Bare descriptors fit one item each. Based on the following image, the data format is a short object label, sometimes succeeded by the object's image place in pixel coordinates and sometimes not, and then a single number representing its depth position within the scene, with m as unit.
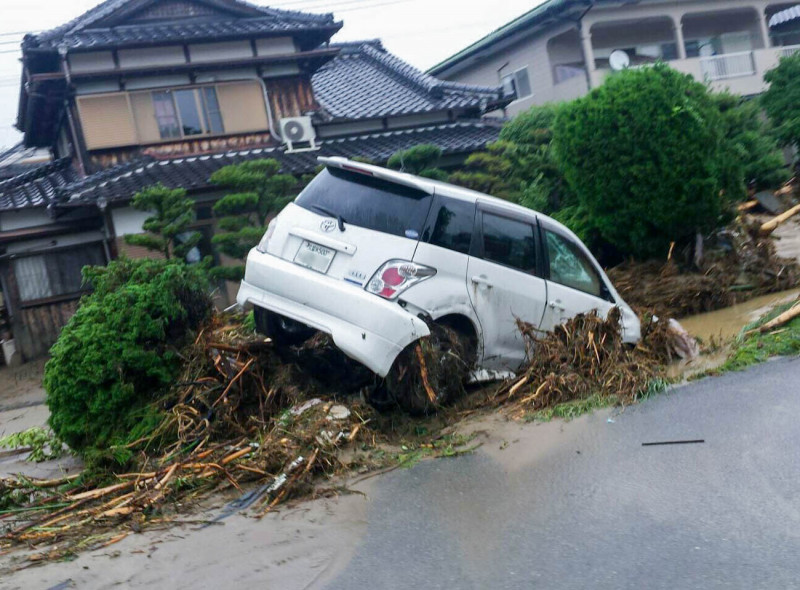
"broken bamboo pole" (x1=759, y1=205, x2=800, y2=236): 13.27
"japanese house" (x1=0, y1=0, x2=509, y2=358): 17.72
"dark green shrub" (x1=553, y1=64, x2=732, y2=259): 12.08
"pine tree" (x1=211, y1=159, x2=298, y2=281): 14.39
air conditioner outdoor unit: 19.52
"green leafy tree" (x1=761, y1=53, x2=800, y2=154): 20.75
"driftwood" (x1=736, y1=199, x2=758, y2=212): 16.85
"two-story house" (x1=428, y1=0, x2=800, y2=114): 25.89
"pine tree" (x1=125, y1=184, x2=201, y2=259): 13.98
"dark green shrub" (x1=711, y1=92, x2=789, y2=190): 16.88
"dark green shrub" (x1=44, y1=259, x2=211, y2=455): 7.12
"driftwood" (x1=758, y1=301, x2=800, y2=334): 8.96
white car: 6.71
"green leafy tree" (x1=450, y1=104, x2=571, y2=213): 14.84
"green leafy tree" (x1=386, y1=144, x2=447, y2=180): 15.59
